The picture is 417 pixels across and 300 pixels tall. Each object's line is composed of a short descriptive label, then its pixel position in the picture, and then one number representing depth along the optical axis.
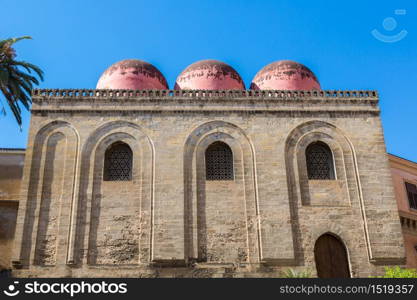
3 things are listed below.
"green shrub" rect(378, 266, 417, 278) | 11.51
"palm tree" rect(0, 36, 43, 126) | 15.96
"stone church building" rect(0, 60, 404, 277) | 13.48
